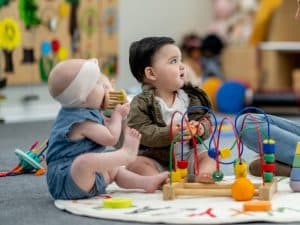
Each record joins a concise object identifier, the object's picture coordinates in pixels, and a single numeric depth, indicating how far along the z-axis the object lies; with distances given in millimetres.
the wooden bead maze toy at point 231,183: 2741
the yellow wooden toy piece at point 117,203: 2678
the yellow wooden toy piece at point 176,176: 2880
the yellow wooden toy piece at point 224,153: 2909
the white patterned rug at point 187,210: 2520
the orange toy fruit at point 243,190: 2735
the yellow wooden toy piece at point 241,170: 2826
